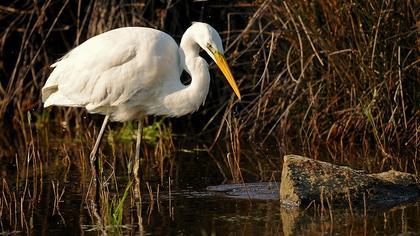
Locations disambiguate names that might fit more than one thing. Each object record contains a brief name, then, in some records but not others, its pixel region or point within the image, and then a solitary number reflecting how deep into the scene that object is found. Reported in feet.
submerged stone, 41.68
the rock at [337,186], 38.42
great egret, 46.39
